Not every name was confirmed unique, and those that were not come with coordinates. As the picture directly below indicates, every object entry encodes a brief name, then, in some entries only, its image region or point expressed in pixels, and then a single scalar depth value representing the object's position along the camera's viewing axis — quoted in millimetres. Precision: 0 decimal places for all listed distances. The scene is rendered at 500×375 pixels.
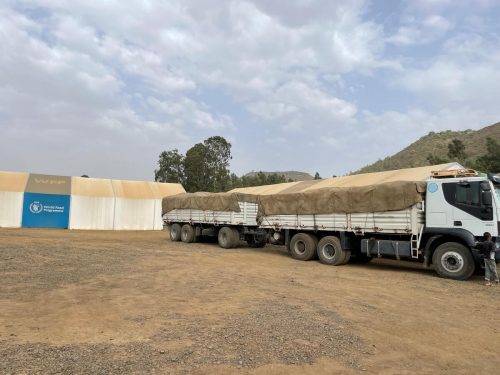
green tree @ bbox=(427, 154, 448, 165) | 42038
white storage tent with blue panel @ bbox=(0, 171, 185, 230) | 33281
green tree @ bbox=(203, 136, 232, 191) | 61375
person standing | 11031
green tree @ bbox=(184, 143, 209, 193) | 60562
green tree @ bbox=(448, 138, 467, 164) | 40844
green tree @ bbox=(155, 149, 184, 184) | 62812
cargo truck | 11852
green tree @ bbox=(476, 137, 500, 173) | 32688
